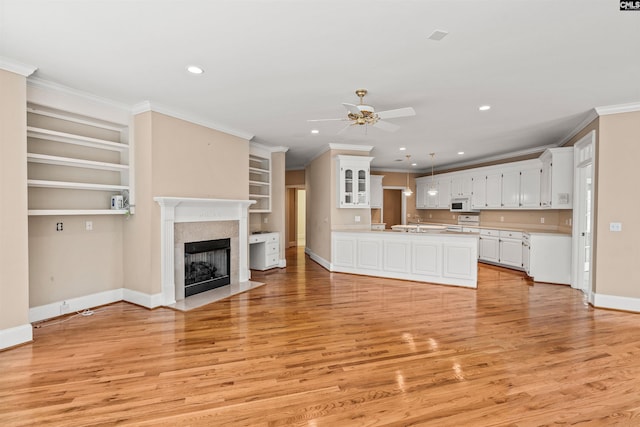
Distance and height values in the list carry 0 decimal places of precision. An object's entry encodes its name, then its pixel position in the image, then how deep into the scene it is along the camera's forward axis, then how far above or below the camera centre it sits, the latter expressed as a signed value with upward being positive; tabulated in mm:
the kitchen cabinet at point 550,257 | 5582 -920
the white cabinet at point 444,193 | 9000 +451
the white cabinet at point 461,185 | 8305 +626
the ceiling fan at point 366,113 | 3384 +1080
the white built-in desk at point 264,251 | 6676 -961
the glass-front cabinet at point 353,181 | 6578 +580
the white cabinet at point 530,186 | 6566 +468
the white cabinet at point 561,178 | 5555 +552
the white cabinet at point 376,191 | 9633 +534
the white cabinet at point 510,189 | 7004 +448
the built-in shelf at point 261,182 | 6770 +580
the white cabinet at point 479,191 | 7867 +437
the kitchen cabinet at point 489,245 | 7172 -900
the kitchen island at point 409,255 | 5348 -899
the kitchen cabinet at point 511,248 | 6625 -893
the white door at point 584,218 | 5148 -169
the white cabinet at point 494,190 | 7466 +438
